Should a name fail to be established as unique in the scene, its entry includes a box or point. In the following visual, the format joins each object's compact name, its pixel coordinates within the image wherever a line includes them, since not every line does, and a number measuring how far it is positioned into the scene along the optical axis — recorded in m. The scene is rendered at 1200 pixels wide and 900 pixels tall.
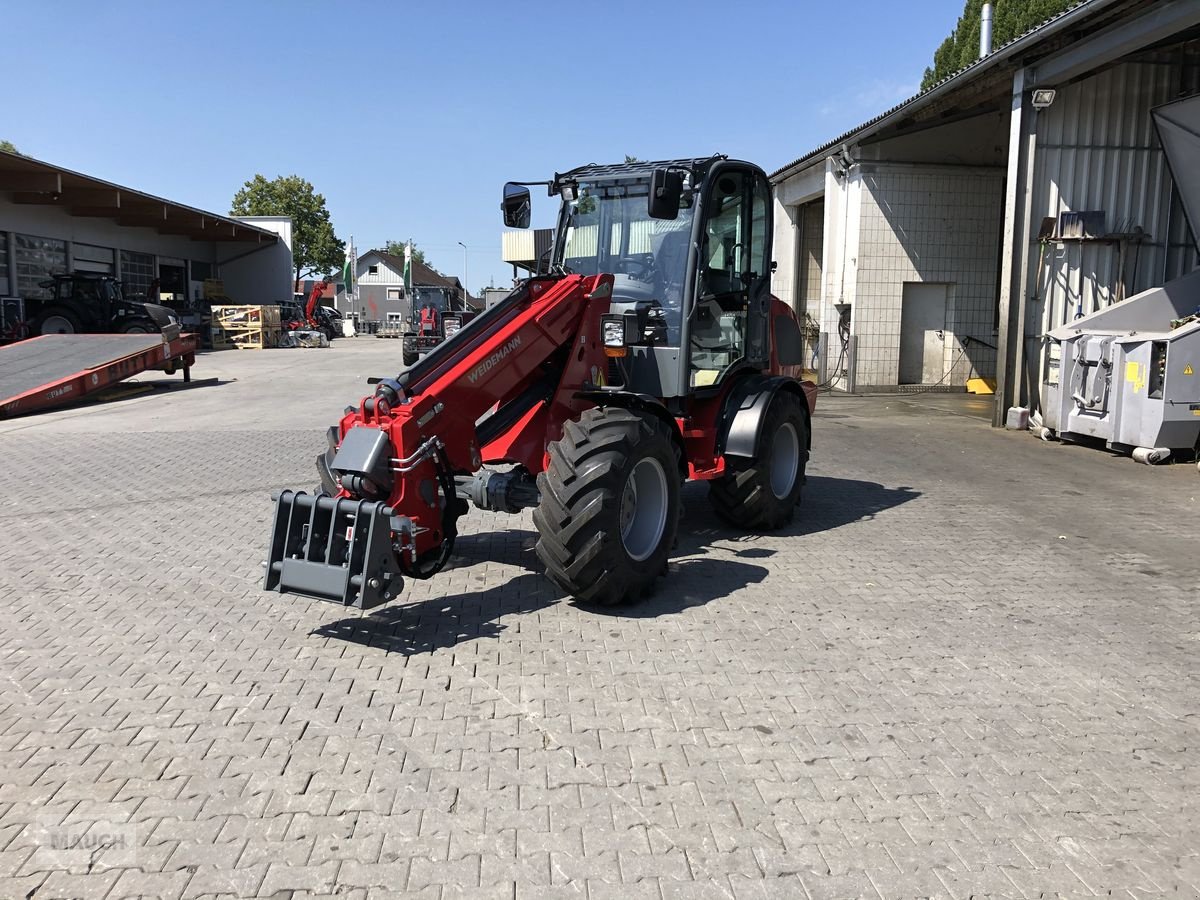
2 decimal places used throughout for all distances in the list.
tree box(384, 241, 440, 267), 134.98
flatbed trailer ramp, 15.88
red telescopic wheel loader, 4.97
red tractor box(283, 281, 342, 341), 43.41
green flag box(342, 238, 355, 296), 67.36
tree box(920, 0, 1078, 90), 28.34
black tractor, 27.50
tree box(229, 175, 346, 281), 66.88
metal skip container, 10.98
